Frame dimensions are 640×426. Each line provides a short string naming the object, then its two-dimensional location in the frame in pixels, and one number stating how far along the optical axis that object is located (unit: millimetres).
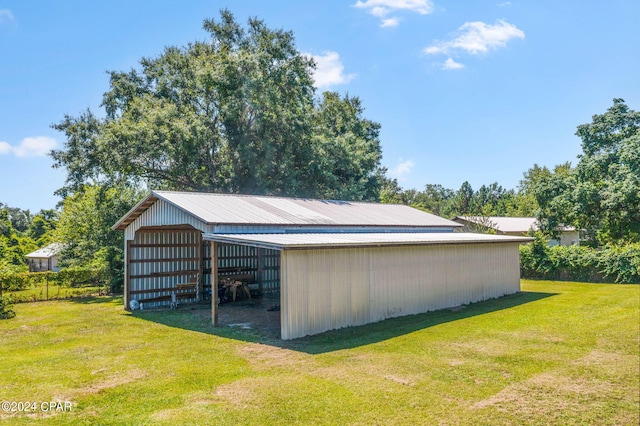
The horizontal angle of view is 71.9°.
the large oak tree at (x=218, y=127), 21656
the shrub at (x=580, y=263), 18625
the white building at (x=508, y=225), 32375
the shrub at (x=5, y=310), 13164
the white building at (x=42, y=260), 35656
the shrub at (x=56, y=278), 18297
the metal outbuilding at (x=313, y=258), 9953
